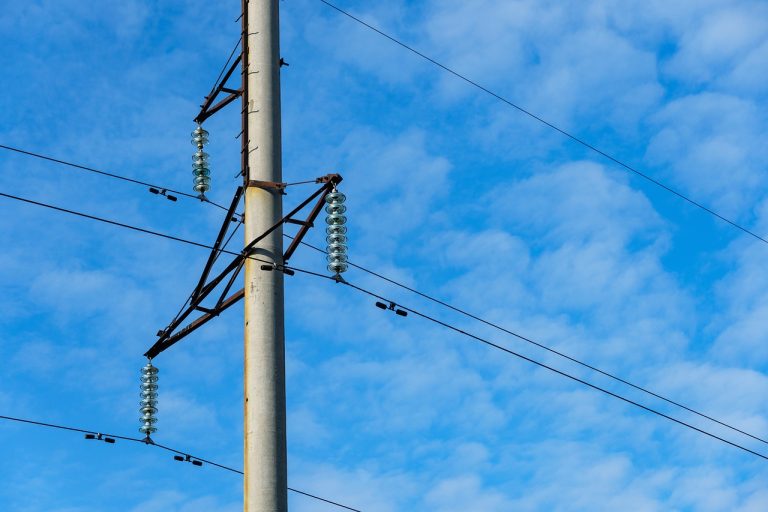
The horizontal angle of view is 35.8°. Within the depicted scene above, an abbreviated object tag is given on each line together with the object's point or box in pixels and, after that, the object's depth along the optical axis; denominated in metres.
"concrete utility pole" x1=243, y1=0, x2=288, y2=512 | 16.55
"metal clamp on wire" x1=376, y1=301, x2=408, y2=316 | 19.59
